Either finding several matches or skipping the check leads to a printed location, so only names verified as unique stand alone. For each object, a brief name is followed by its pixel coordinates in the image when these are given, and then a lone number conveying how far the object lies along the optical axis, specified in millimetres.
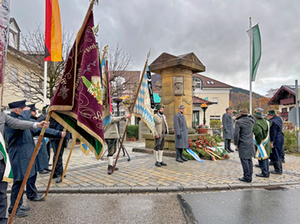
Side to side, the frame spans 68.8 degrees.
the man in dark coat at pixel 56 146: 5609
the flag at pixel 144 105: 6116
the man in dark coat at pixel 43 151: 3992
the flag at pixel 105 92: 5117
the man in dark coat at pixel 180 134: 7732
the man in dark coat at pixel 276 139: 6344
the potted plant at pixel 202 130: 10156
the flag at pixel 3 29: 1792
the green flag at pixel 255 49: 13547
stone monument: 9469
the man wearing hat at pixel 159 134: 7111
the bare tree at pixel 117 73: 16000
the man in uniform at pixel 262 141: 5930
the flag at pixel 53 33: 7391
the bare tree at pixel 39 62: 12852
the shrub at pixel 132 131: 17203
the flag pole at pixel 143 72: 5727
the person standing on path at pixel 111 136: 5984
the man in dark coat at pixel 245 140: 5426
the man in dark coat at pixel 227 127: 10602
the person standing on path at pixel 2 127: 2719
